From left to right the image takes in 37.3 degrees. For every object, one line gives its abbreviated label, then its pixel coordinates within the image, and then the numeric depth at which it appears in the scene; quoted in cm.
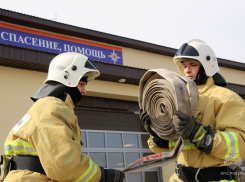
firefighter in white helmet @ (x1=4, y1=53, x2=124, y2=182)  289
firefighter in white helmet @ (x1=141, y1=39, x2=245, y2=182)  348
